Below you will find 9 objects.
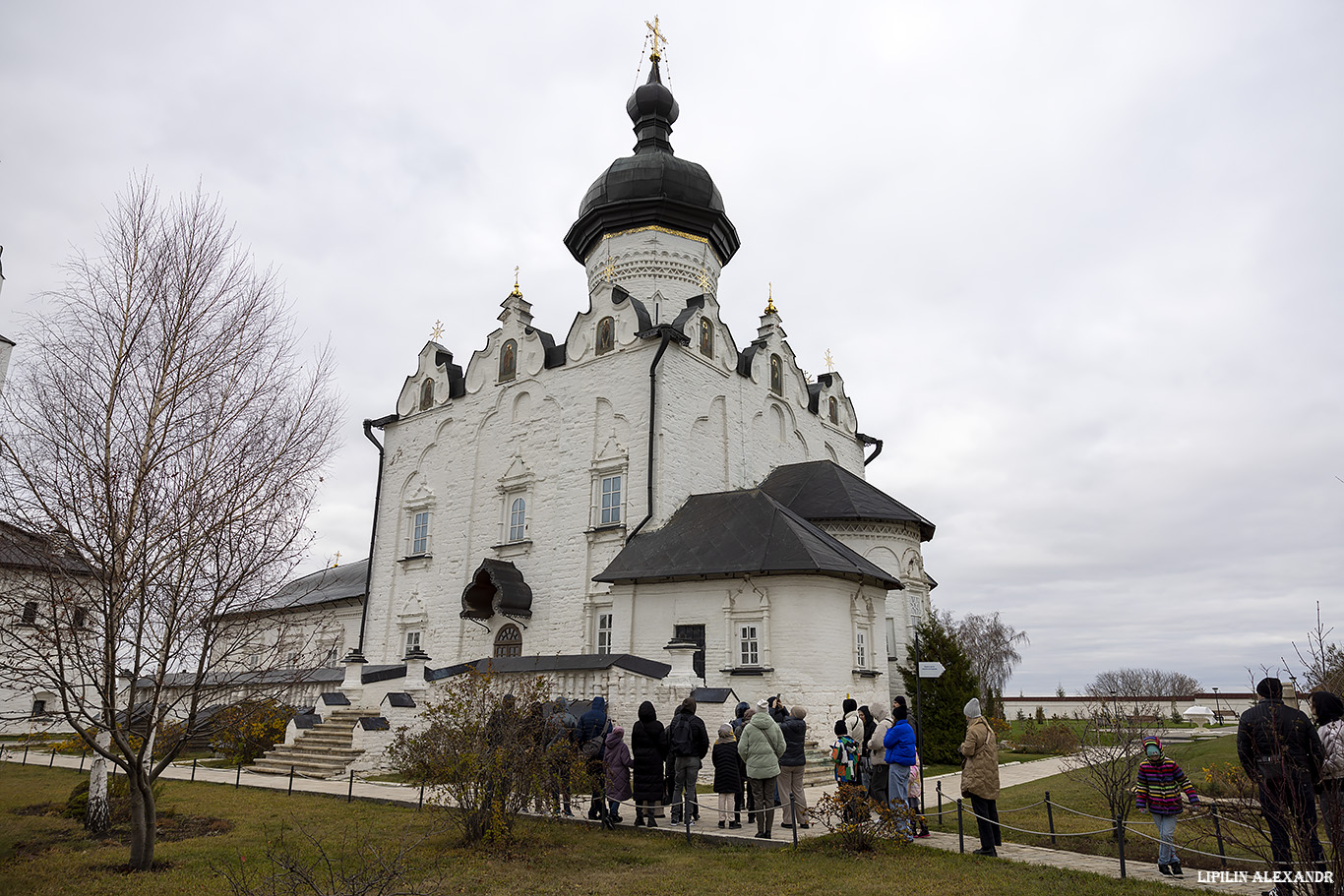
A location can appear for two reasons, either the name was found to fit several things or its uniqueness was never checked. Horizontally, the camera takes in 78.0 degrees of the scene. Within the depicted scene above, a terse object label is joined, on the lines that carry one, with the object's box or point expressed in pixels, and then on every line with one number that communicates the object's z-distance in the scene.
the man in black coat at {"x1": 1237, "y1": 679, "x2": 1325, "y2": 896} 5.79
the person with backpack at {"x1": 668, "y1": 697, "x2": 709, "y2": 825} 10.79
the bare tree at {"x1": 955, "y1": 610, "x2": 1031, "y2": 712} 50.97
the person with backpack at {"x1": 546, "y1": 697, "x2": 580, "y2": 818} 9.75
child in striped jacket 7.84
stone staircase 16.39
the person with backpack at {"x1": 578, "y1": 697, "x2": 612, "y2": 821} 10.64
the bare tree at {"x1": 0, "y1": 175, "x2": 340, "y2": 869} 8.12
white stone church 17.72
